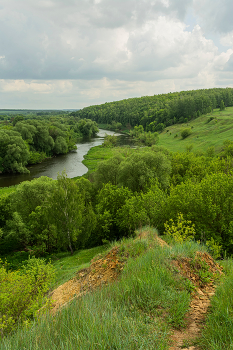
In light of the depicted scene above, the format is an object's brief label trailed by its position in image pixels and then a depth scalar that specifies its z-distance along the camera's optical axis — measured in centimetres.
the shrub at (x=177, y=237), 1023
